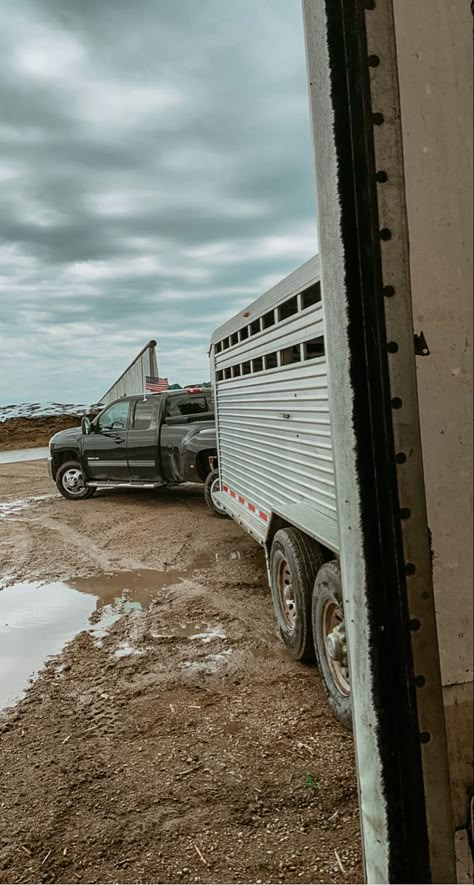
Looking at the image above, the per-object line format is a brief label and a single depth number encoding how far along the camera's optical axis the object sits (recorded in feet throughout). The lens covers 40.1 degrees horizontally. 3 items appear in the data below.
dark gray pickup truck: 36.27
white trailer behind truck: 5.53
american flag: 47.92
